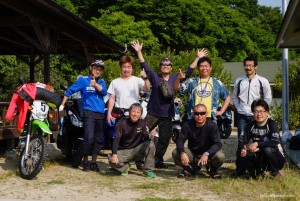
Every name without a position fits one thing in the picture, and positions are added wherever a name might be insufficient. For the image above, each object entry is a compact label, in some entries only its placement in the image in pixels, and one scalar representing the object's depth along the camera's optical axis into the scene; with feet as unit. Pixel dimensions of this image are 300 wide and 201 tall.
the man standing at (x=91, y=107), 23.50
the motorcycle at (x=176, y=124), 35.78
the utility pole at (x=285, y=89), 43.29
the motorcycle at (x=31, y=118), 21.20
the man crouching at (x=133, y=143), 21.77
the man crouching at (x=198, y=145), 20.75
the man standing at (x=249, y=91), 22.53
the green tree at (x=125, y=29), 116.98
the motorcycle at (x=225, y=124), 30.96
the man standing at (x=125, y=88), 23.48
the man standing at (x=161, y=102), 22.92
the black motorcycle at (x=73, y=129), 25.29
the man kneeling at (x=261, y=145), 19.92
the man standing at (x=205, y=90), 22.29
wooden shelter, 32.42
